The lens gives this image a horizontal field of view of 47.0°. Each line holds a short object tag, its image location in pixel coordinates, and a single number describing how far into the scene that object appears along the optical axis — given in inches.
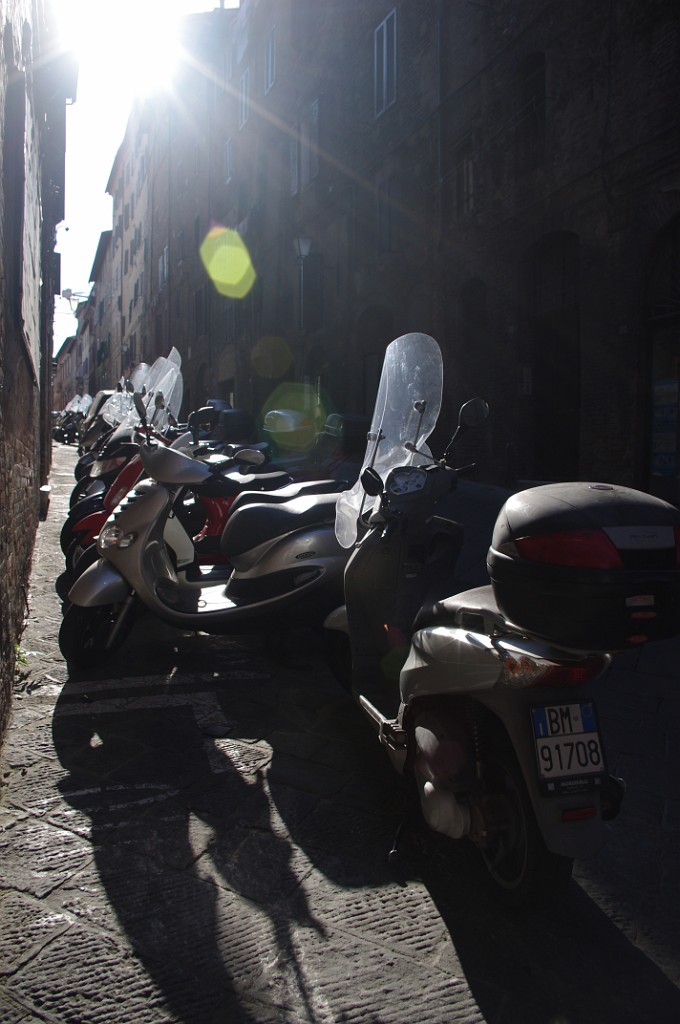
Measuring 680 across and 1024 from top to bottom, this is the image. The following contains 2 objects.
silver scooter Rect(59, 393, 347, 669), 158.6
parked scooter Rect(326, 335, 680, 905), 69.5
